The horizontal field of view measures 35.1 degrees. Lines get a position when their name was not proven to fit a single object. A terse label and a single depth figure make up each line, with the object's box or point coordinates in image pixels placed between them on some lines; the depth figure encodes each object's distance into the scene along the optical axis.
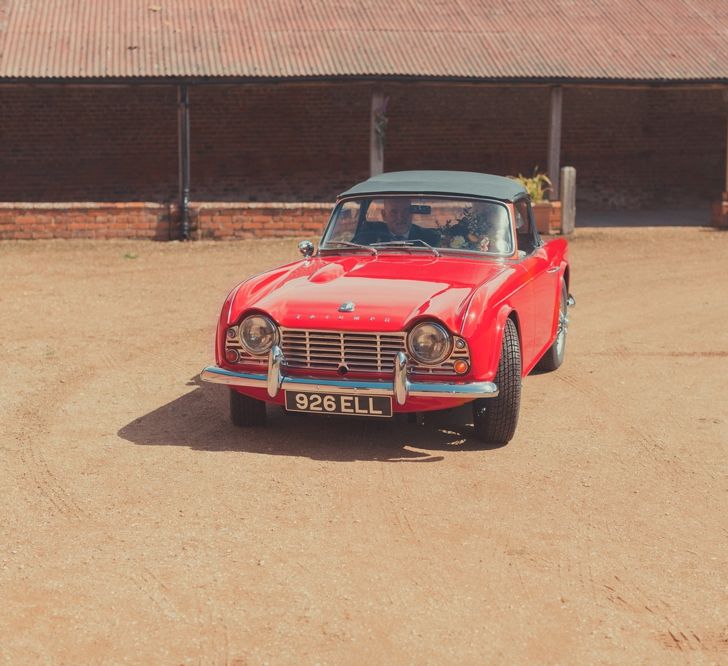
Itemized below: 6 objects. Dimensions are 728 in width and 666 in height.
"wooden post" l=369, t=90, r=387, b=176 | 17.64
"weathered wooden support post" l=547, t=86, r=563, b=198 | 17.92
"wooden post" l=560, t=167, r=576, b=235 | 17.30
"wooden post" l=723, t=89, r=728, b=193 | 18.22
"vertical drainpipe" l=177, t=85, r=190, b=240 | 16.58
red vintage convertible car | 6.29
